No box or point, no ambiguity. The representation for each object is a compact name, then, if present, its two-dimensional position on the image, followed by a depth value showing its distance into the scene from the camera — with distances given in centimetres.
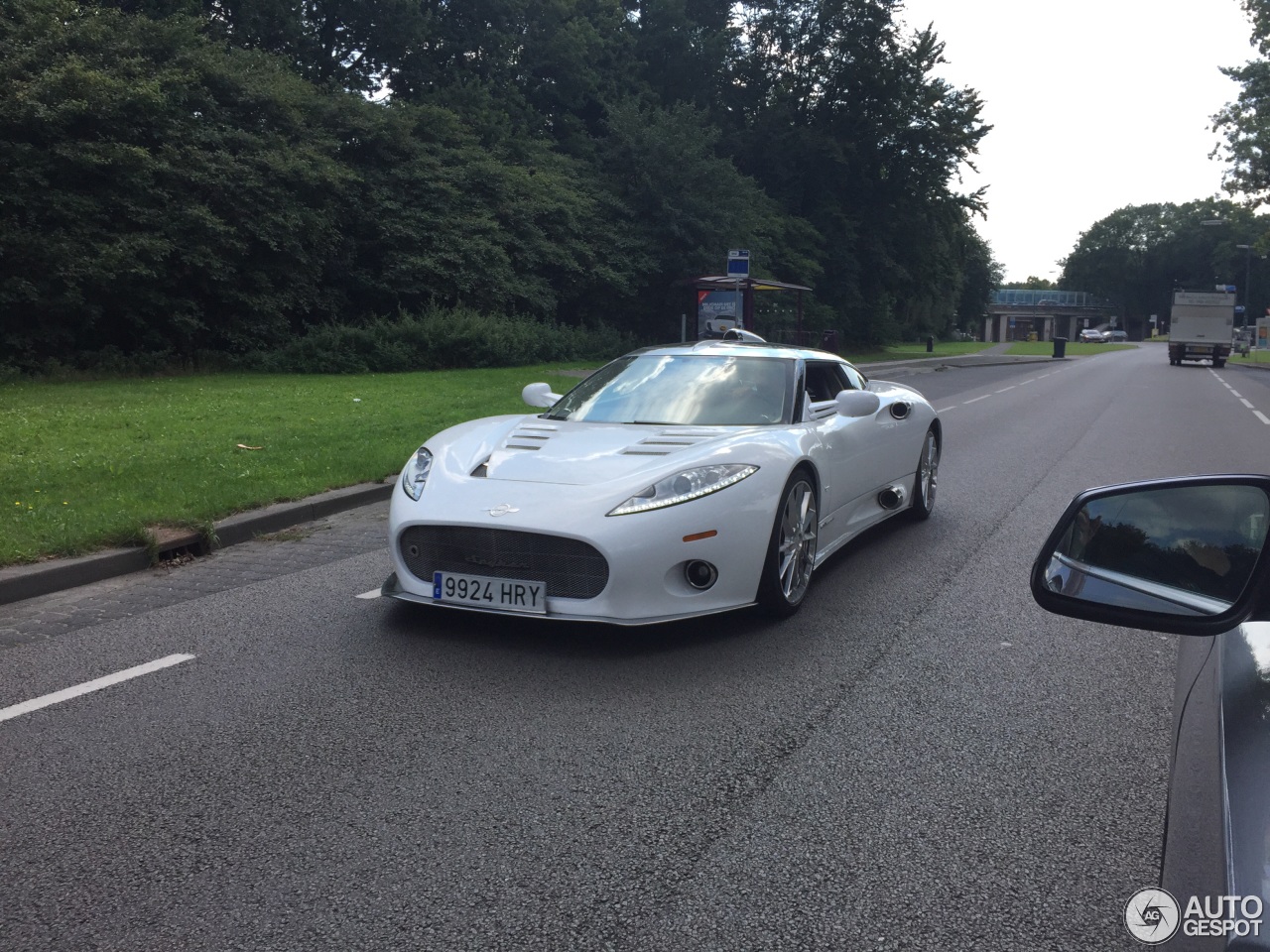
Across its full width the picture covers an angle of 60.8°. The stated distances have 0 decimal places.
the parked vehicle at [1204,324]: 4503
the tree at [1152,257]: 12912
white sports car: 483
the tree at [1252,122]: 4303
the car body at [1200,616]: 139
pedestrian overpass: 14962
